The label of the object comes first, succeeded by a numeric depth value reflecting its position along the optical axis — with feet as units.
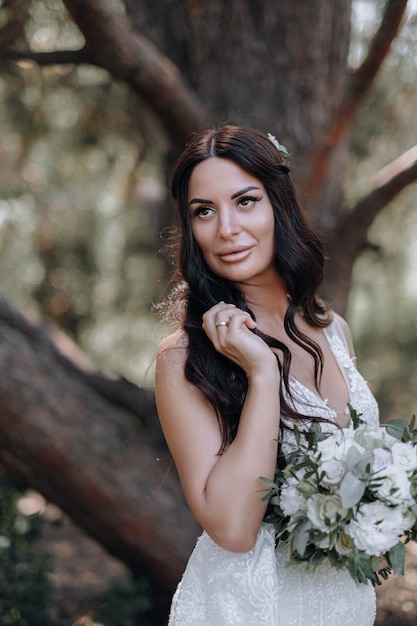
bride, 6.38
